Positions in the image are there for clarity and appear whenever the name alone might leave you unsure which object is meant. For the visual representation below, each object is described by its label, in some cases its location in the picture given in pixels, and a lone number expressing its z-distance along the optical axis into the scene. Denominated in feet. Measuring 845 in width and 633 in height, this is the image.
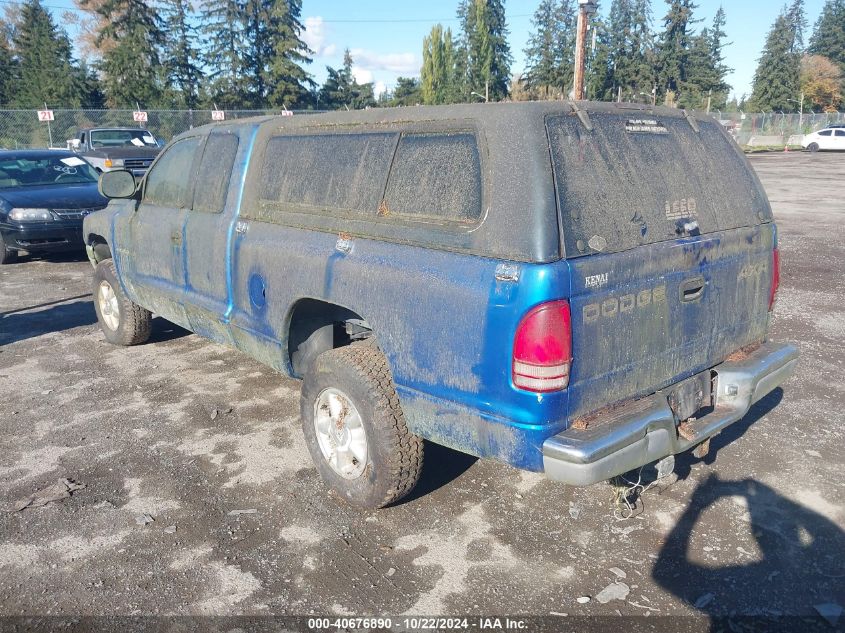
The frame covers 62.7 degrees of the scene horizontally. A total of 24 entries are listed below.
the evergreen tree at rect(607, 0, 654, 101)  215.72
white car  128.26
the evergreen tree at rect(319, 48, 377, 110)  181.35
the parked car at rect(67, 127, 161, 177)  54.19
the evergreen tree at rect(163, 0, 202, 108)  156.56
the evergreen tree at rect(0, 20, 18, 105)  146.10
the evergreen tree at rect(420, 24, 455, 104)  216.54
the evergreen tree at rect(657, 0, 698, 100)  213.25
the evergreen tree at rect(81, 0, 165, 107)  144.66
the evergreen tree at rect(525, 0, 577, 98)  229.04
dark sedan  32.42
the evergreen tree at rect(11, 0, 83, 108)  139.44
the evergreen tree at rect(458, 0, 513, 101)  219.61
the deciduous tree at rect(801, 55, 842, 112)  214.90
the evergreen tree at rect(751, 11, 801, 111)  214.07
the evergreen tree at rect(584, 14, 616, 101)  211.20
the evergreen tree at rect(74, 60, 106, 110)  142.10
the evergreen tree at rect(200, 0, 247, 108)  160.35
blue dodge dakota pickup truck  9.25
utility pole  53.08
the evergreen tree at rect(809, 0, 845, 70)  257.96
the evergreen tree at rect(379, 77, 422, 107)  225.56
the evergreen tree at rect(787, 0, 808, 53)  264.72
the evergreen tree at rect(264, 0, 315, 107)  163.02
